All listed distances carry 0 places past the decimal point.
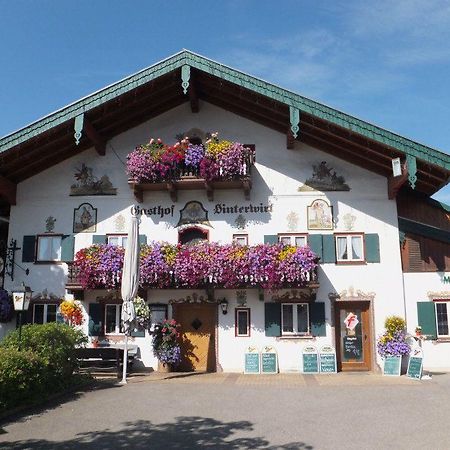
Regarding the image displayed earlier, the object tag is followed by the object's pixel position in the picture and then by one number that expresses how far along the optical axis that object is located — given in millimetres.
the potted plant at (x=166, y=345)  15953
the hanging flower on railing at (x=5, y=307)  16609
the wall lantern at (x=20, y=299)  12625
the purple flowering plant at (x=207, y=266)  15375
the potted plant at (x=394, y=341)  15555
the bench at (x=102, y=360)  14398
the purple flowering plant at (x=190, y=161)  16031
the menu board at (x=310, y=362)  15836
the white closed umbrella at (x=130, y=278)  13805
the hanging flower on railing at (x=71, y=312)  16547
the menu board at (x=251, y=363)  15898
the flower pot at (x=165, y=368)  16172
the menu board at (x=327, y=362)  15781
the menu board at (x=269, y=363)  15884
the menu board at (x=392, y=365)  15422
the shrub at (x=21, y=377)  9562
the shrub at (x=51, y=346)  11445
